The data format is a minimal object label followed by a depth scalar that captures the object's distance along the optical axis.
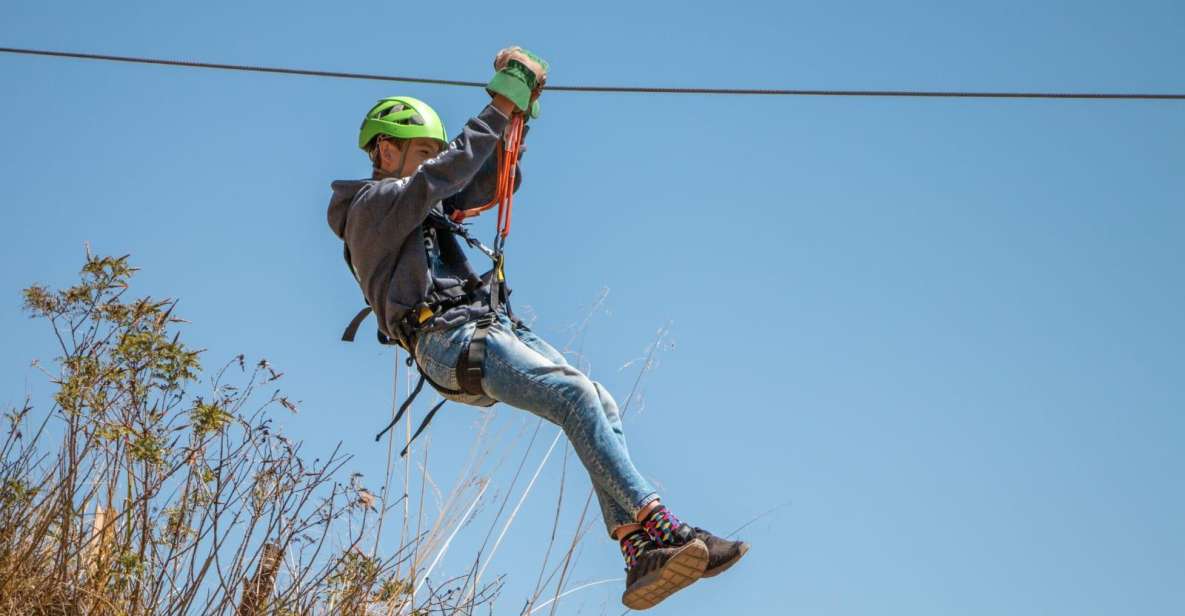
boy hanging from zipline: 9.20
